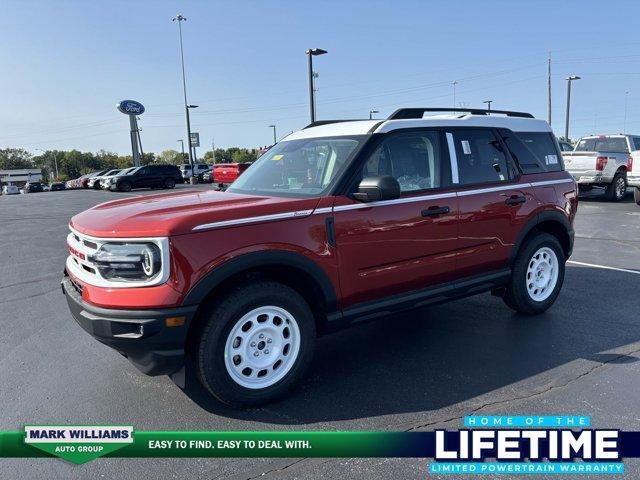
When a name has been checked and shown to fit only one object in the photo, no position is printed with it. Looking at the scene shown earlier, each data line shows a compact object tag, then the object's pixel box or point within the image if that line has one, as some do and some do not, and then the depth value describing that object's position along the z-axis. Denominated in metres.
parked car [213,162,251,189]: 25.78
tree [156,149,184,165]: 130.36
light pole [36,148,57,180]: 107.93
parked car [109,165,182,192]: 30.14
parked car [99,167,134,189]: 30.94
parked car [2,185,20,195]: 55.09
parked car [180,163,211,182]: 42.21
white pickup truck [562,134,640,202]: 15.30
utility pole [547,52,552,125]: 36.57
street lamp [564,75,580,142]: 37.22
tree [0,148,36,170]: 123.35
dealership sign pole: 42.66
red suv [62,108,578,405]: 2.99
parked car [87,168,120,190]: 34.86
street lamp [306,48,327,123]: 22.94
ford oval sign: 42.47
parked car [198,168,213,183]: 39.88
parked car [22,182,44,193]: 53.09
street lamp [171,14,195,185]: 39.53
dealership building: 102.69
